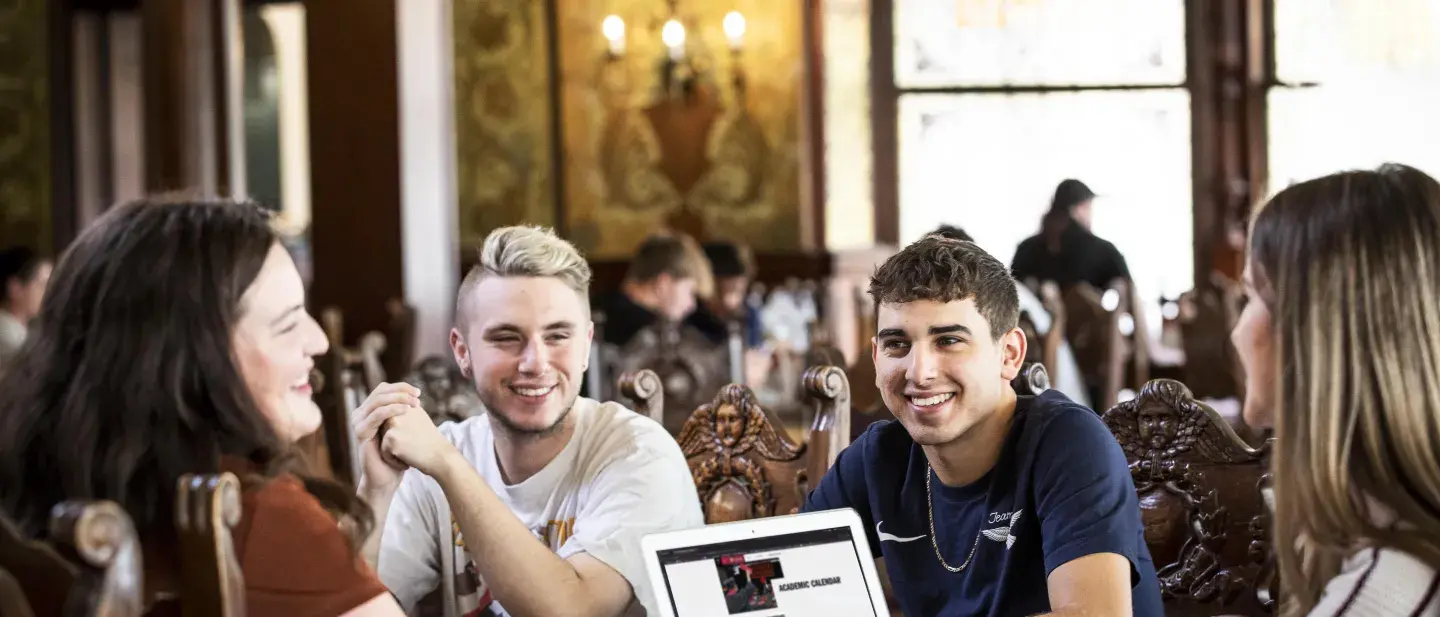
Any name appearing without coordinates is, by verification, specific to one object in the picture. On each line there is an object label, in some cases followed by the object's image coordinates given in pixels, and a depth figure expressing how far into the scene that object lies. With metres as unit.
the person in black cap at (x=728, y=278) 7.23
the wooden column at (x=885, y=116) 9.34
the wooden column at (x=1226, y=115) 9.45
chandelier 9.37
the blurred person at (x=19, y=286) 6.74
